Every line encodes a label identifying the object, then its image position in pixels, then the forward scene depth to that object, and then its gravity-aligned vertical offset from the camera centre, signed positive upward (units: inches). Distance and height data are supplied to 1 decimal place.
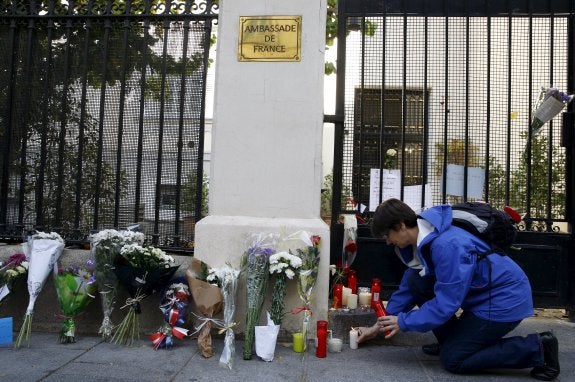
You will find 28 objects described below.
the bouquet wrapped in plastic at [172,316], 162.4 -35.6
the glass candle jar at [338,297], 181.2 -31.1
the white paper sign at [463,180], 201.5 +12.6
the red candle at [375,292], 184.4 -29.3
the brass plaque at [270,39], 180.2 +58.8
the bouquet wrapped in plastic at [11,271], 169.0 -23.7
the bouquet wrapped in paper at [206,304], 158.2 -30.5
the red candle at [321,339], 157.0 -39.9
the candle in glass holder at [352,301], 181.0 -32.2
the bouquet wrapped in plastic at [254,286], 157.3 -24.8
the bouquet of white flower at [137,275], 163.5 -23.1
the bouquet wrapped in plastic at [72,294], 166.7 -30.0
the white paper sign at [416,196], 201.2 +5.7
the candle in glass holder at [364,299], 185.8 -32.2
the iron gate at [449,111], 200.8 +39.6
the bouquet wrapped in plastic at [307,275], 163.5 -21.2
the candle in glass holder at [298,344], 163.0 -43.0
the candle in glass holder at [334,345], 163.6 -43.4
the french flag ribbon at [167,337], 161.9 -42.0
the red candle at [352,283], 190.9 -27.3
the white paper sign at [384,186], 202.8 +9.5
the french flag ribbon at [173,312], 163.0 -34.3
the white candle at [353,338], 167.2 -41.8
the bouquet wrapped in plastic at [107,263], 166.6 -19.5
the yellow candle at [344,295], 182.7 -30.4
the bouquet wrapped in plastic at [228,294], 154.8 -27.4
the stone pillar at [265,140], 177.9 +23.2
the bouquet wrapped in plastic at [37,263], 169.0 -20.9
